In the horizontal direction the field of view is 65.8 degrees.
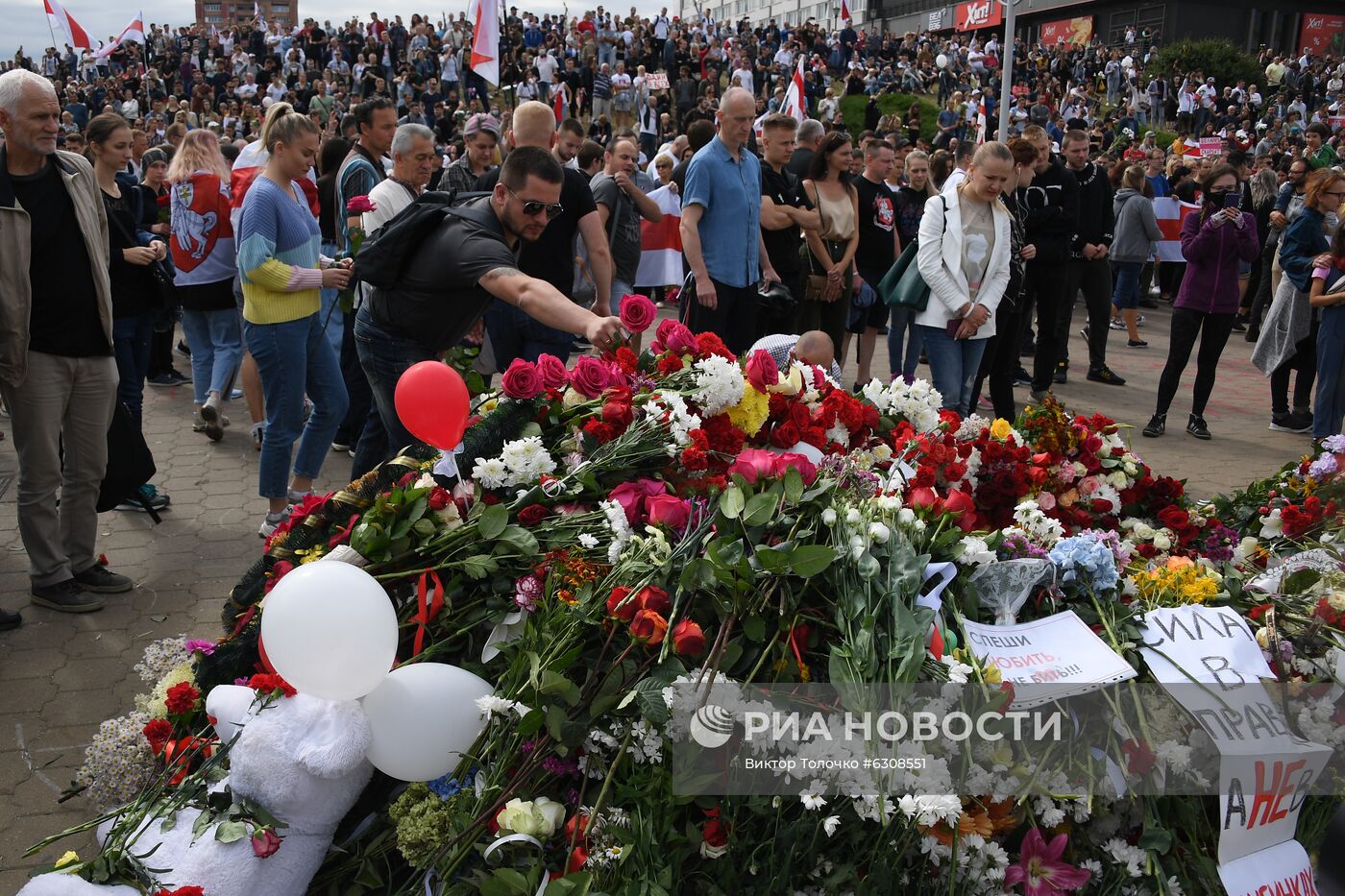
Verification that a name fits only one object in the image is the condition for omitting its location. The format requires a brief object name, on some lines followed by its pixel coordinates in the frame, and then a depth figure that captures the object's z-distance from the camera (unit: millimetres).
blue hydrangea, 2561
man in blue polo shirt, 6012
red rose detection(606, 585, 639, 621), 2273
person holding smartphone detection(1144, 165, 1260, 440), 7086
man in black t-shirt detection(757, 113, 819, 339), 6699
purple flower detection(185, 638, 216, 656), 2730
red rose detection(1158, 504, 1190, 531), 3408
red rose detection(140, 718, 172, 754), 2512
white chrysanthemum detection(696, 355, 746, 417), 2969
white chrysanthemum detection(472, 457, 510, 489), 2729
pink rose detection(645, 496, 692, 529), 2561
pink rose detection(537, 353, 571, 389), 3078
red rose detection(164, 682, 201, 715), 2525
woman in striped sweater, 4793
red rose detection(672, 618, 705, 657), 2146
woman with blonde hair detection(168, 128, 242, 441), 6344
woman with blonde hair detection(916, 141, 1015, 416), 5805
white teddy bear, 2139
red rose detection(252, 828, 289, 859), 2152
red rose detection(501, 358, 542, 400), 2992
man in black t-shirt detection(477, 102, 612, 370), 5605
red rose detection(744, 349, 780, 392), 3162
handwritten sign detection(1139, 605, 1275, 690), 2322
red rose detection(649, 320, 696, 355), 3279
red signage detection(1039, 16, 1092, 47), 45094
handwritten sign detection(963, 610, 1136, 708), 2197
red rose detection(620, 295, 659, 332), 3285
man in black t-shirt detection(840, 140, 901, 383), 7711
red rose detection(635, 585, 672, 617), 2250
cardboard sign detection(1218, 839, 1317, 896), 2156
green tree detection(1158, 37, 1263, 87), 34844
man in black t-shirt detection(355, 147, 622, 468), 3287
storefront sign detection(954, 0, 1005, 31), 41719
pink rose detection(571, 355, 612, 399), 3023
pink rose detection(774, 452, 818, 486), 2682
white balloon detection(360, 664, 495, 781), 2209
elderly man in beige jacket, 3812
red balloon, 2627
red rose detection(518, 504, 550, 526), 2672
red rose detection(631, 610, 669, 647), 2201
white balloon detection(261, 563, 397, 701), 2164
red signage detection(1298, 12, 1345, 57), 44125
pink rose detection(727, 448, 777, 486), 2662
